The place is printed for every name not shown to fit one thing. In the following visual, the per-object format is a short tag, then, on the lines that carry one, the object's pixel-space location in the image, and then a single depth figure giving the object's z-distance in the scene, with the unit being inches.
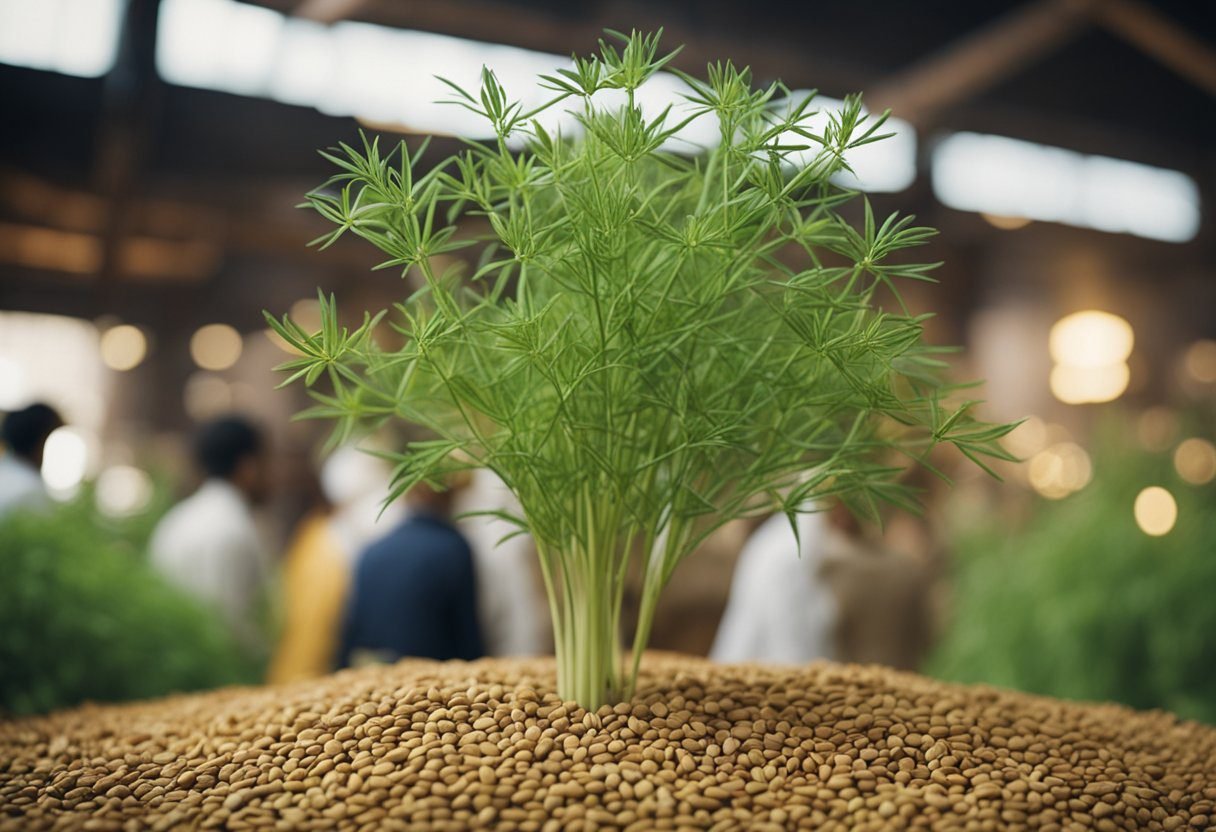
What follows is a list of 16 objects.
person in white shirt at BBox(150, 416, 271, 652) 96.3
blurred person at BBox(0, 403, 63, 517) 92.2
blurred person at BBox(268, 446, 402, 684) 102.3
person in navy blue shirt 91.4
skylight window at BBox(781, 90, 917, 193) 214.8
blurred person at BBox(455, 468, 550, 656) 104.1
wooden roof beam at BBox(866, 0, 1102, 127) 157.3
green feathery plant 38.8
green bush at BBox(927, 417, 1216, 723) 78.0
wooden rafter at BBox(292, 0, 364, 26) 144.5
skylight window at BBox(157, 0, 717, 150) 174.7
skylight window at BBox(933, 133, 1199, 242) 257.1
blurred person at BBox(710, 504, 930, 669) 90.4
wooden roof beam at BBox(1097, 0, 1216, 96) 151.2
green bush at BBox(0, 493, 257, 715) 60.4
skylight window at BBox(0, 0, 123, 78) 160.9
